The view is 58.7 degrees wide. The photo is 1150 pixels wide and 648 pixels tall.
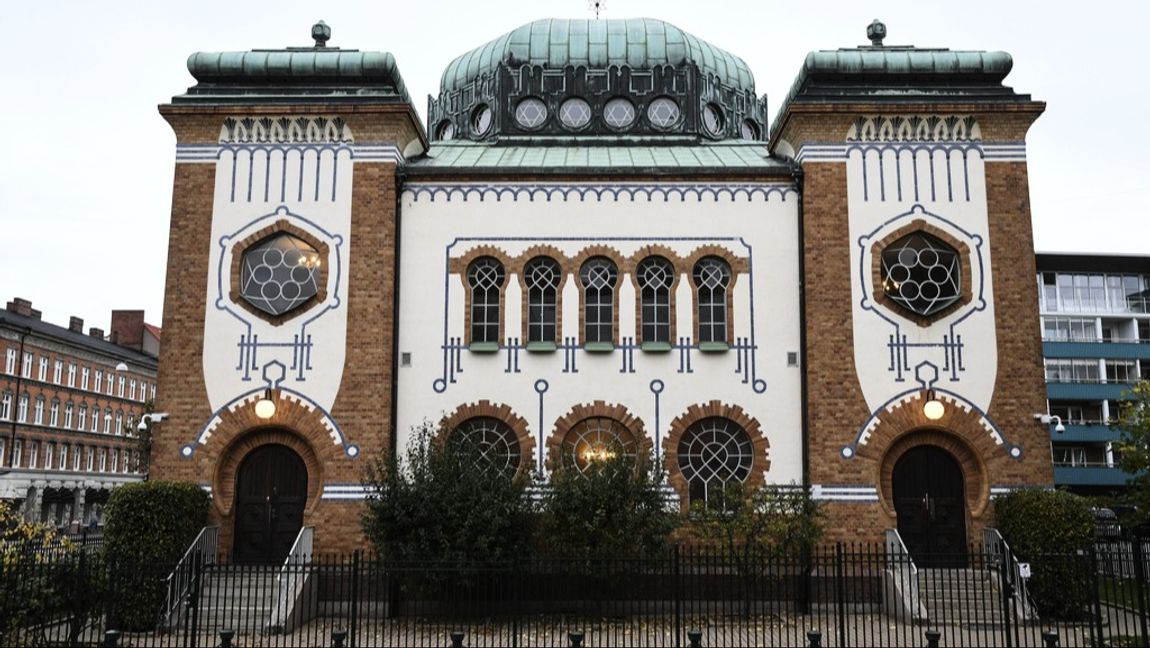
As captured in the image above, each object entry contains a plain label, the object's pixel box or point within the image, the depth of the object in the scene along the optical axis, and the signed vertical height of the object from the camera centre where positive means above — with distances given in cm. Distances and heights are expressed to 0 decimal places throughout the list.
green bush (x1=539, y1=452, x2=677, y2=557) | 1653 +0
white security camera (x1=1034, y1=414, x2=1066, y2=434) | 1834 +171
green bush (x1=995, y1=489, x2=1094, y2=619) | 1664 -43
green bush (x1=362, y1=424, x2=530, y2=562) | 1623 +1
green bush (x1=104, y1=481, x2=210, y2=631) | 1625 -39
